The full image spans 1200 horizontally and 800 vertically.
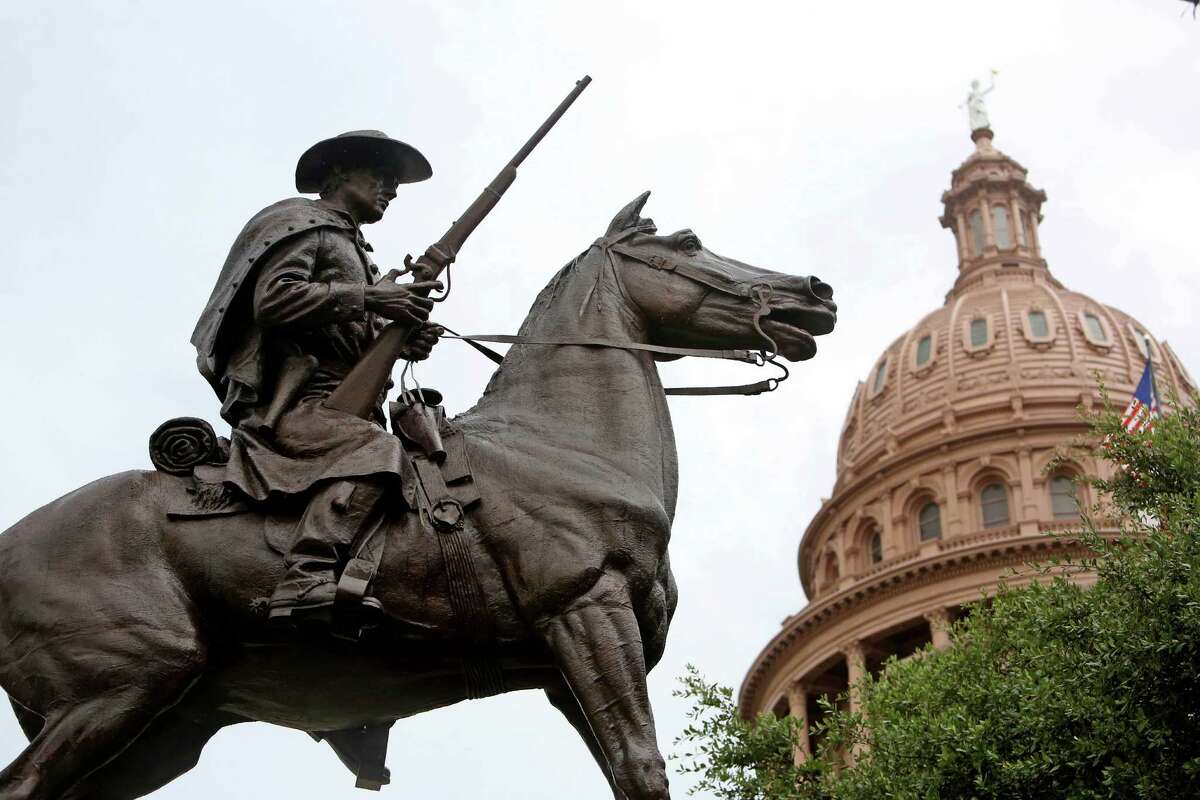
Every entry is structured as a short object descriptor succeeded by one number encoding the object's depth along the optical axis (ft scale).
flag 133.28
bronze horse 19.06
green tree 53.47
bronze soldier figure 19.57
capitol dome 201.05
